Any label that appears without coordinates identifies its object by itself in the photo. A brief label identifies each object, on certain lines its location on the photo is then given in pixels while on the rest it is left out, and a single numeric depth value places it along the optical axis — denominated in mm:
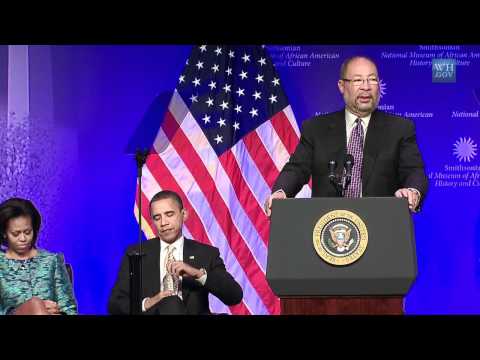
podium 9625
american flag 15531
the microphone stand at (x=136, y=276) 12414
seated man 13461
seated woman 13383
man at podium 12484
